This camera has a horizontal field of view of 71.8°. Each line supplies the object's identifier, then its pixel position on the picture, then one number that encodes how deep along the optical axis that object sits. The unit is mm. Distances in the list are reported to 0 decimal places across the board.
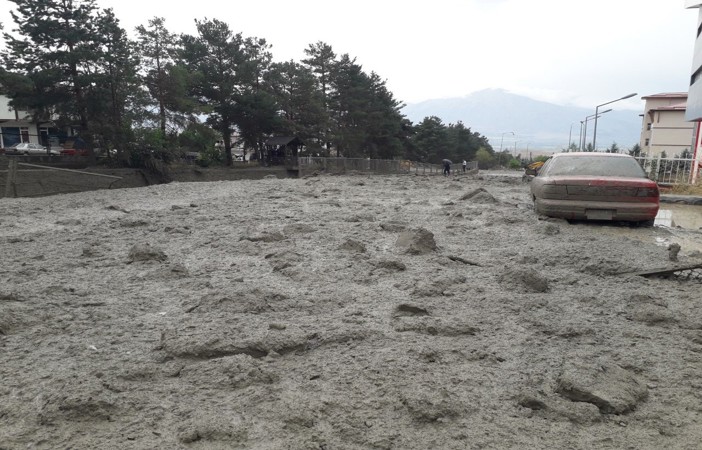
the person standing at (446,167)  38772
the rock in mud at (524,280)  4500
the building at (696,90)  20078
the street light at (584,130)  40712
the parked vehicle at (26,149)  36797
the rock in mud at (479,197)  12648
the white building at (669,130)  57781
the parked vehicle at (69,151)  37300
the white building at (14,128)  45631
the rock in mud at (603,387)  2490
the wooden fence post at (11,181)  13491
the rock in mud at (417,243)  6074
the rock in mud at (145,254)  5492
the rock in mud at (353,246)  6191
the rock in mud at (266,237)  6844
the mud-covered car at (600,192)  7914
